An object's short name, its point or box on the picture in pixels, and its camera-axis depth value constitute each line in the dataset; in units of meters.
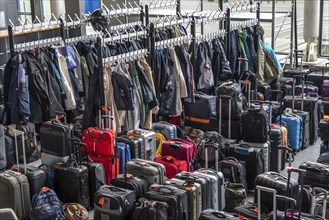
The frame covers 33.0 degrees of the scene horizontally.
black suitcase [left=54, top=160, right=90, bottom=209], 5.39
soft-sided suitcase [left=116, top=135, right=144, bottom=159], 5.90
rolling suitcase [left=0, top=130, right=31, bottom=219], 5.21
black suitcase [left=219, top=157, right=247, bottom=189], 5.64
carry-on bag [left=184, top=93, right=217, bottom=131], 6.95
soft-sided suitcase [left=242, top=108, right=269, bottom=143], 6.02
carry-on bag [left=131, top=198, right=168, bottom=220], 4.46
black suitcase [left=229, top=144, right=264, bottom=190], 5.88
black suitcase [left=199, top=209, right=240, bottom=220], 4.25
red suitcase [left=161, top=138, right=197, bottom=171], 5.80
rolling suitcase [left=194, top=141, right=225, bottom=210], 5.09
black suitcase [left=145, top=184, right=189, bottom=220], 4.60
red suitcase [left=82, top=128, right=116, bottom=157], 5.62
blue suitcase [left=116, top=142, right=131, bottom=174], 5.79
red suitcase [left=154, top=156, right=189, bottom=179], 5.64
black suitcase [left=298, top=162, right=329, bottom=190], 5.16
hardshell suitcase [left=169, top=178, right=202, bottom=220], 4.84
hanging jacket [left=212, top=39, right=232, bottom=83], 7.73
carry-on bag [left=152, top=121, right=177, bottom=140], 6.55
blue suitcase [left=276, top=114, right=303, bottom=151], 6.85
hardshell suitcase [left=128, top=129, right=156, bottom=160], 6.03
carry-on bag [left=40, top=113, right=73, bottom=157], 5.79
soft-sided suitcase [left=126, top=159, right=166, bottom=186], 5.14
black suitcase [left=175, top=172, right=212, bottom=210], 4.96
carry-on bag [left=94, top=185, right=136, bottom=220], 4.66
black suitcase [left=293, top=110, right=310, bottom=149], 7.10
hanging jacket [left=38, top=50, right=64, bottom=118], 6.61
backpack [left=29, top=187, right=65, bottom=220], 4.90
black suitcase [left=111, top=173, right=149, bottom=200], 4.95
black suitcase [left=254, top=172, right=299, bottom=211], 4.75
